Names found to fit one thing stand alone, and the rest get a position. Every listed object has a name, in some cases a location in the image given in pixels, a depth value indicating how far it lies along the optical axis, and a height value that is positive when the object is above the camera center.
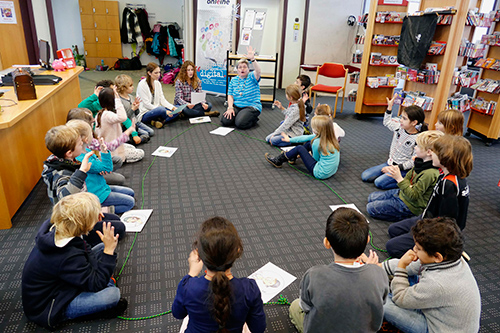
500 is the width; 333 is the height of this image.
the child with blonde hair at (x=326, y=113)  3.91 -0.81
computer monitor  4.57 -0.37
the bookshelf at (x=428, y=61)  4.51 -0.26
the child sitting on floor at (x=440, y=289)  1.53 -1.05
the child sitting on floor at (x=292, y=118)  4.28 -0.98
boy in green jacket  2.57 -1.05
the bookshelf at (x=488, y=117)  4.84 -1.00
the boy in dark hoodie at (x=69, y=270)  1.67 -1.16
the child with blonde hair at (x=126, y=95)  3.97 -0.74
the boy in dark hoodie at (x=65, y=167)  2.21 -0.88
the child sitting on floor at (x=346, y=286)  1.38 -0.95
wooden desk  2.66 -1.00
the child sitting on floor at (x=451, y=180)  2.14 -0.81
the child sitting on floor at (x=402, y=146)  3.38 -1.02
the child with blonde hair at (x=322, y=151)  3.51 -1.15
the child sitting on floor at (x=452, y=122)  3.14 -0.69
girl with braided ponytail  1.27 -0.96
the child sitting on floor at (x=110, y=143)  2.90 -1.08
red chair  6.20 -0.64
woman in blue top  5.19 -0.97
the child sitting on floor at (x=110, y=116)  3.44 -0.84
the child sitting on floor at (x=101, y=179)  2.52 -1.09
